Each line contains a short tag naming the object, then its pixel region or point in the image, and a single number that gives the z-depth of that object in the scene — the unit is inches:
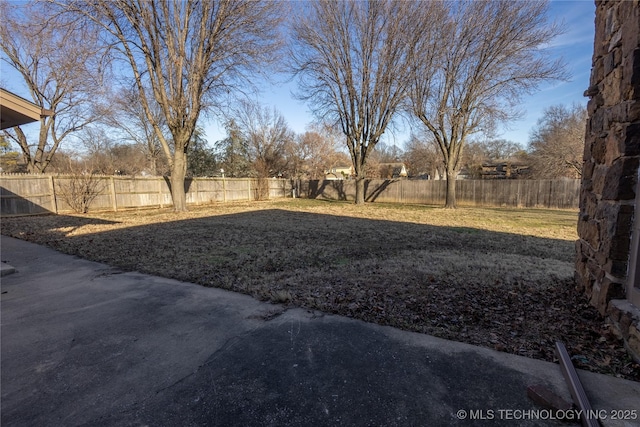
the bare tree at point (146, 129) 855.7
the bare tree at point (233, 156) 1103.6
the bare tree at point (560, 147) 887.1
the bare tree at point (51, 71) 417.4
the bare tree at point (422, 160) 1539.5
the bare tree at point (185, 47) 467.5
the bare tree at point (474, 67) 486.0
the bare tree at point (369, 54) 549.0
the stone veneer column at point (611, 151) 99.0
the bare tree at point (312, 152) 1262.3
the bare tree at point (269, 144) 1111.6
